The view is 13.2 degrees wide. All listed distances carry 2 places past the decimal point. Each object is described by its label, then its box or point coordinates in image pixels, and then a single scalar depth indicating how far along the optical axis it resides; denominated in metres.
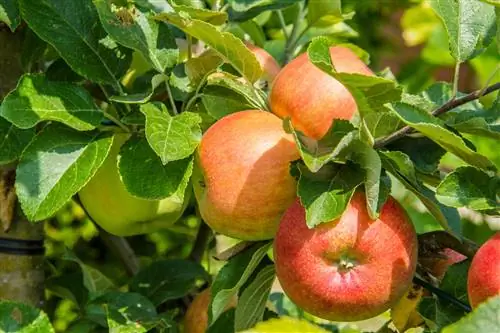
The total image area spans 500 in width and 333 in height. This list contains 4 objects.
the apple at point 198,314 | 1.36
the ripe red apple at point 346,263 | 1.18
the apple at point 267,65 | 1.32
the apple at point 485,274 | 1.14
